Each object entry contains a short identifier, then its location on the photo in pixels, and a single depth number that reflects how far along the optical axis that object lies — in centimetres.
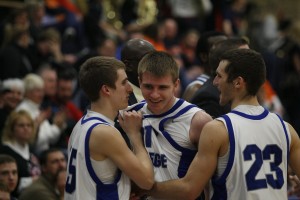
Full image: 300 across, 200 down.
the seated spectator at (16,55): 1924
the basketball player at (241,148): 950
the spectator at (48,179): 1450
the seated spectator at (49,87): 1894
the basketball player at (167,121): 980
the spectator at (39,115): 1757
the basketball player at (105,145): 953
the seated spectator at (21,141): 1612
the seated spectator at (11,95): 1765
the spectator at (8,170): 1433
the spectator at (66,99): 1869
